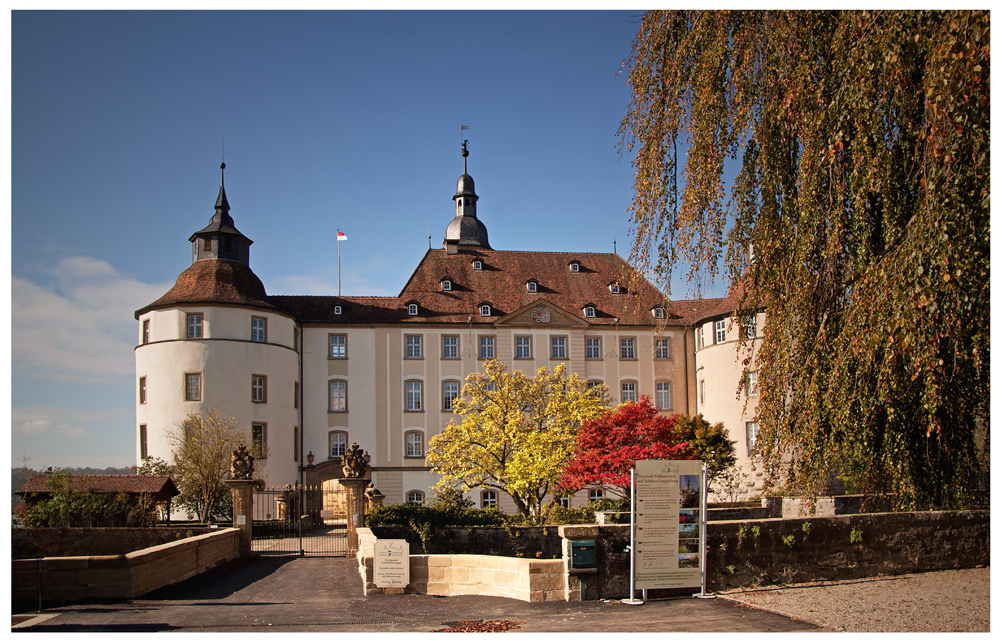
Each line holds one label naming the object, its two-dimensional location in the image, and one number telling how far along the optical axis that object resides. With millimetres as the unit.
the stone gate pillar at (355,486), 21094
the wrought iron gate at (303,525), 22547
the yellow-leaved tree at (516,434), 25844
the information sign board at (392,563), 11625
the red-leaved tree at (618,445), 24219
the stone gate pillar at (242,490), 20469
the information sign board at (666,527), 9602
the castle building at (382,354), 34906
